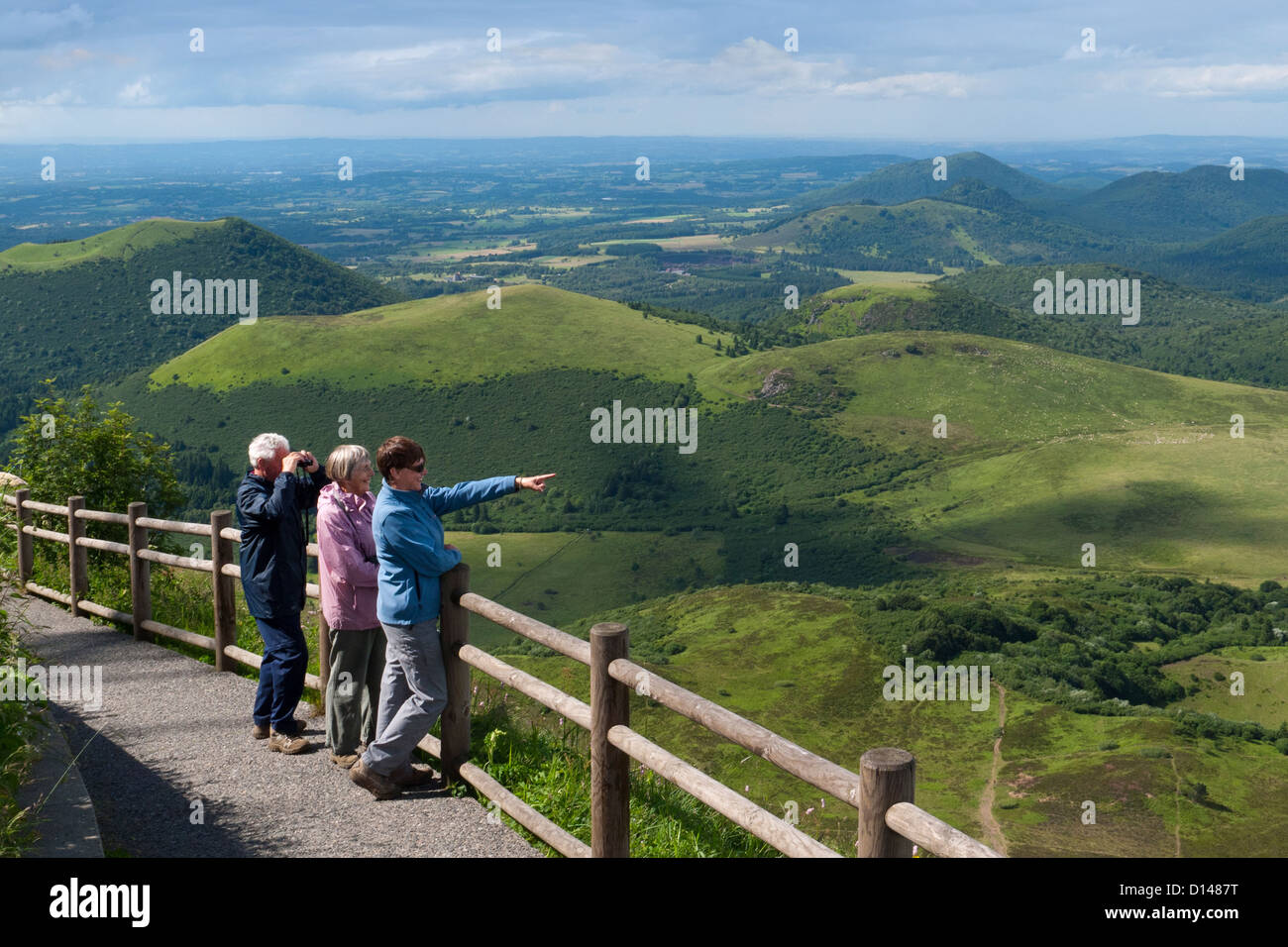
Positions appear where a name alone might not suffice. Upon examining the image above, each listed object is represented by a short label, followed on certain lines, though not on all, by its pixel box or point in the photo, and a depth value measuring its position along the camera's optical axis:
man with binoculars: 8.52
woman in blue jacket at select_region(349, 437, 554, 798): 7.18
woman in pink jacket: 7.86
